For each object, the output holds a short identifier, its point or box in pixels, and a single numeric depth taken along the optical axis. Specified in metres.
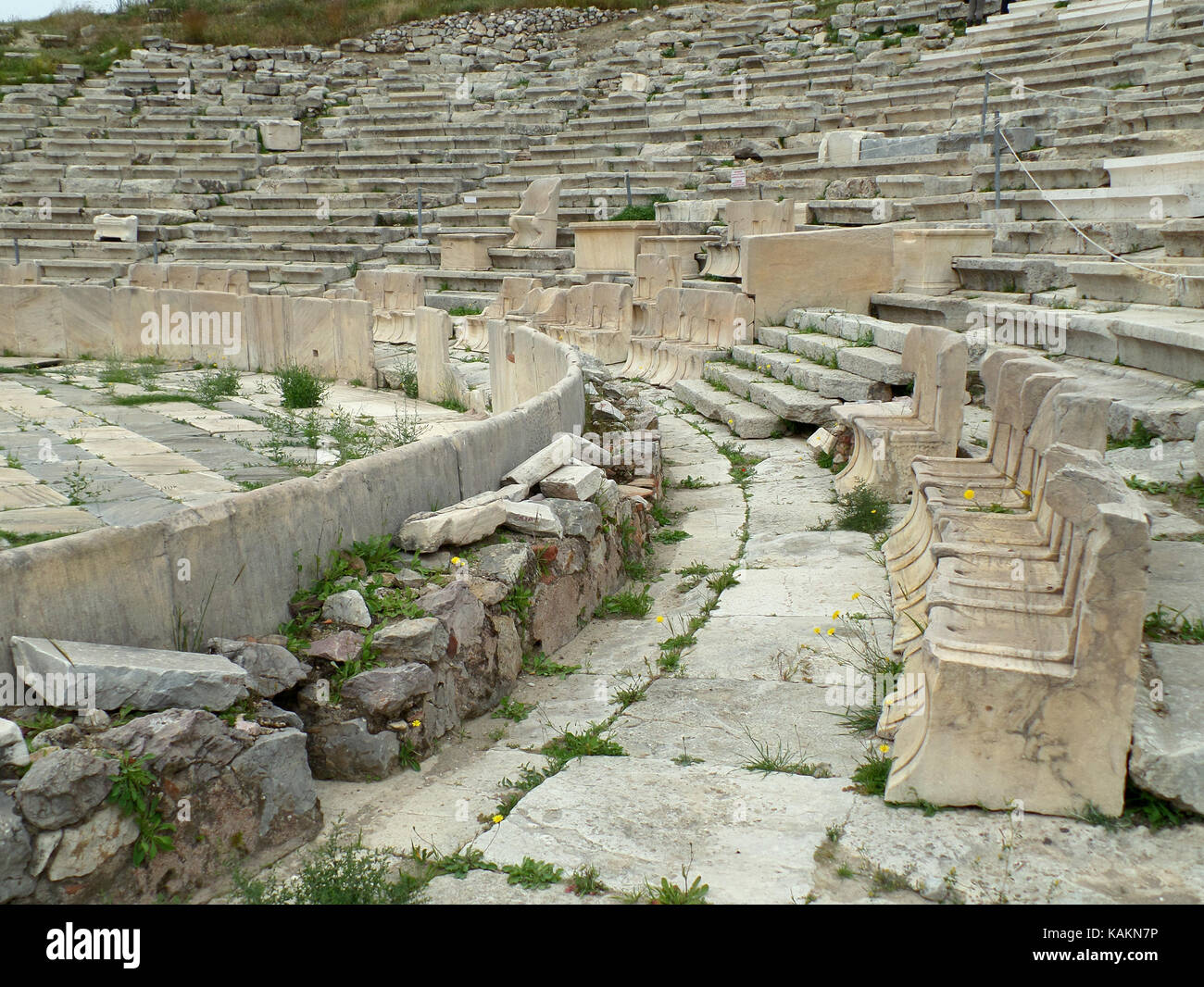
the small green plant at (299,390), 9.61
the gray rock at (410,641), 3.86
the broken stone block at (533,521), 5.02
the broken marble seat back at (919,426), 6.18
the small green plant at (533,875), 2.95
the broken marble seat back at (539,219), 16.33
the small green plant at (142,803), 2.84
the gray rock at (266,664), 3.52
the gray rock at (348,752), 3.63
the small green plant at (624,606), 5.34
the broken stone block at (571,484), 5.50
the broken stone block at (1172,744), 2.97
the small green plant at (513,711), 4.21
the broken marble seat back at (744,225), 12.96
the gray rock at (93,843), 2.73
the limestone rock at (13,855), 2.63
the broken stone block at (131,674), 3.04
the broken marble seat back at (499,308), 13.54
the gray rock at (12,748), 2.77
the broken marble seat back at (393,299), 13.80
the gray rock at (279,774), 3.17
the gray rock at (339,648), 3.79
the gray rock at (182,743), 2.94
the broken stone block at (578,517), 5.21
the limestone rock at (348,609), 3.97
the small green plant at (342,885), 2.84
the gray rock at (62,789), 2.70
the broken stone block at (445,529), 4.62
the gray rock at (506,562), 4.56
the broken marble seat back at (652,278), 12.77
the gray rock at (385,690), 3.68
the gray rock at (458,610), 4.12
